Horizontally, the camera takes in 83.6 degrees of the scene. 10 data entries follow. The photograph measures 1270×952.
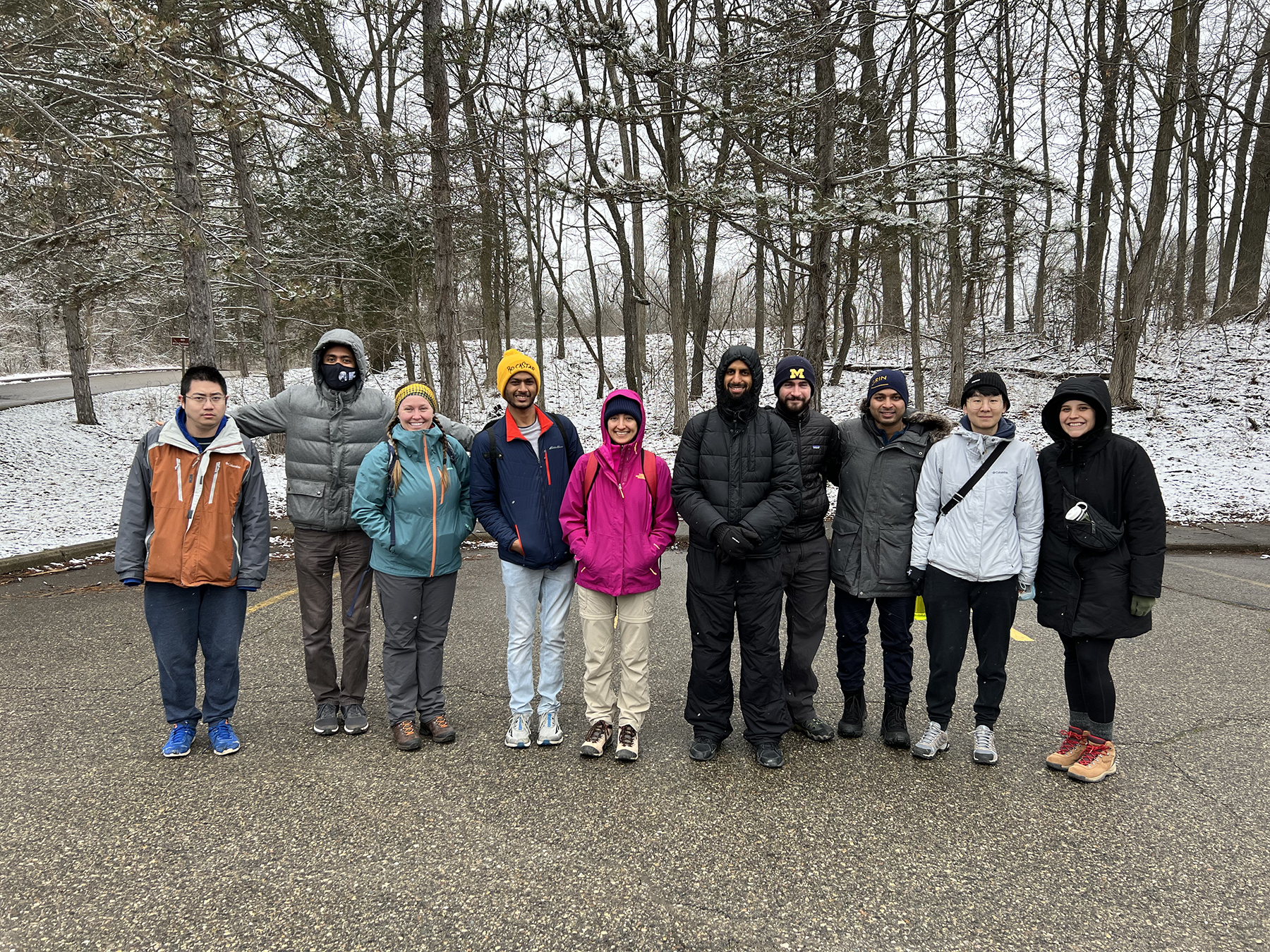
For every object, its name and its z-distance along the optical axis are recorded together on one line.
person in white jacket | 3.63
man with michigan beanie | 3.90
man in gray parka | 3.87
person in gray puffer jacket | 3.98
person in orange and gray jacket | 3.62
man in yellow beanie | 3.89
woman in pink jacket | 3.71
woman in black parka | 3.40
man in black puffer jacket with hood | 3.65
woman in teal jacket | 3.87
